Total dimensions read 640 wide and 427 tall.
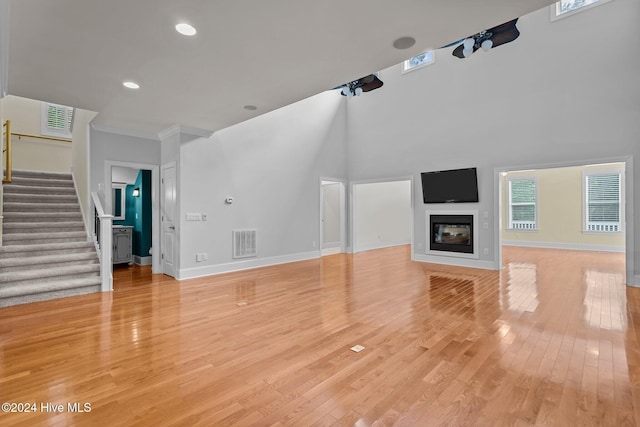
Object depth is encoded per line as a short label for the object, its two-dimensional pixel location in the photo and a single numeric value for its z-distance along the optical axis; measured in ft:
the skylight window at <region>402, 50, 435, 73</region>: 23.09
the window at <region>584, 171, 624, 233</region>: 27.43
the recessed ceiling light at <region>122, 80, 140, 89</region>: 11.91
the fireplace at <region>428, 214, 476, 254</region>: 21.52
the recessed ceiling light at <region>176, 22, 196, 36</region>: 8.21
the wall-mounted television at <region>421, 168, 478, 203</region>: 21.13
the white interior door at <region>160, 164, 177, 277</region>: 18.86
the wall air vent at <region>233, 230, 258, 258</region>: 20.68
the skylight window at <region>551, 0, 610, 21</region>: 16.97
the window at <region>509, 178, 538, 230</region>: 31.99
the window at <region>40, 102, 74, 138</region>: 25.52
